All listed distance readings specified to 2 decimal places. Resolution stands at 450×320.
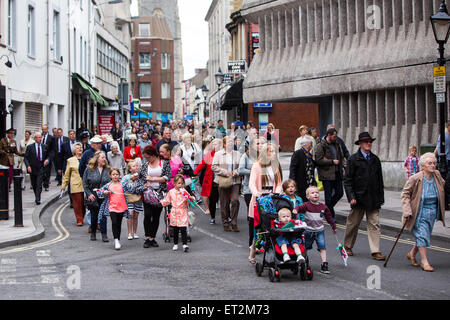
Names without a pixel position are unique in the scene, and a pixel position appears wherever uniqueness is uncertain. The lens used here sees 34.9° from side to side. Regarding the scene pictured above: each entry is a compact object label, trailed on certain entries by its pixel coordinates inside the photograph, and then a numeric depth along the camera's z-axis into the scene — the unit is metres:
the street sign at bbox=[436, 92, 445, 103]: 14.59
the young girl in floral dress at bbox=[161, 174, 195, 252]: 11.33
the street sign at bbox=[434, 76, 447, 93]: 14.53
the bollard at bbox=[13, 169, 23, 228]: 13.45
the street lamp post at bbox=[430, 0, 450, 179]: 14.48
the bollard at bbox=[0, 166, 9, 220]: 14.51
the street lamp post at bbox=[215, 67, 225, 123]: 32.88
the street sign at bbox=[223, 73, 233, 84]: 32.40
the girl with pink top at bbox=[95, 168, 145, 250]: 11.88
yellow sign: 14.56
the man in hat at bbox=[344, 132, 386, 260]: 10.55
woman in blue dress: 9.73
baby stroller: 8.57
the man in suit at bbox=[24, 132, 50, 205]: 17.97
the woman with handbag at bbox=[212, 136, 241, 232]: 13.42
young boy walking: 9.30
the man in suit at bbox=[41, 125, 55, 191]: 20.64
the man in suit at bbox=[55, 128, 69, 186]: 21.65
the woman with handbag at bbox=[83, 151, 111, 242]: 12.84
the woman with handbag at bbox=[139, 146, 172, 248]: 11.76
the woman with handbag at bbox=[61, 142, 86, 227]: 14.50
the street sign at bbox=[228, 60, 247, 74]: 29.77
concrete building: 19.98
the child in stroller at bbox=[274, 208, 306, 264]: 8.63
